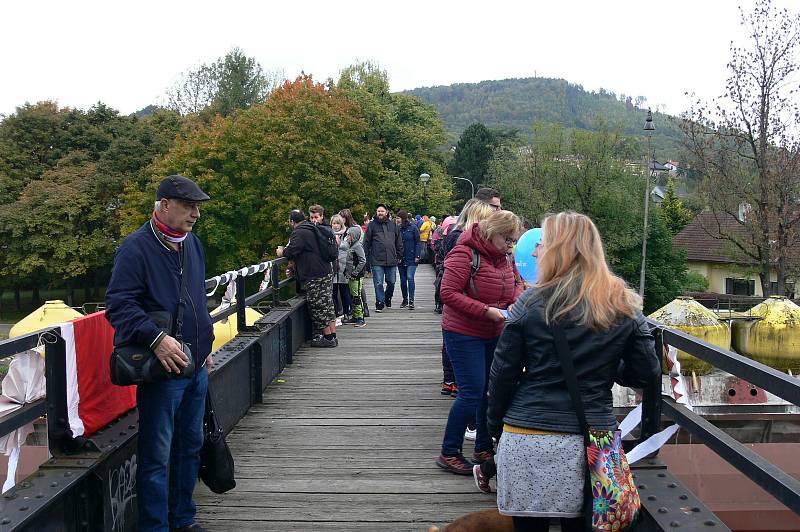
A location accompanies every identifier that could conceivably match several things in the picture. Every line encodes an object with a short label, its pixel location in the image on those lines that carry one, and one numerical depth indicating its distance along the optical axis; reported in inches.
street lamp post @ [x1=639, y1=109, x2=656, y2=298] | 1577.3
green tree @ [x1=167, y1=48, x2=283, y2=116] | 2672.2
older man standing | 147.3
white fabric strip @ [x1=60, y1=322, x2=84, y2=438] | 150.0
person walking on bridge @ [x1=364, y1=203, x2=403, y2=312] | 545.0
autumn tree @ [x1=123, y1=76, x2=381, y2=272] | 1593.3
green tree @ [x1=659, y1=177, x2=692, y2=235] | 2921.0
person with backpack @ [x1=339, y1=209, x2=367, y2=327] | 485.1
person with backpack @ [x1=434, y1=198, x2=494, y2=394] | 235.0
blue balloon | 256.5
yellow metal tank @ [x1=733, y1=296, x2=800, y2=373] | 396.5
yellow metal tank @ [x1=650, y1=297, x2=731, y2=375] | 389.1
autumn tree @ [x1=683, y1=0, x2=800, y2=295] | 1154.0
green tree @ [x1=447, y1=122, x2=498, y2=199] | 3452.3
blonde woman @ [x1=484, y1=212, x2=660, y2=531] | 118.0
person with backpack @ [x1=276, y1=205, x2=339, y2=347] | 396.2
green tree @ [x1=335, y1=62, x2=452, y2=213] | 2225.6
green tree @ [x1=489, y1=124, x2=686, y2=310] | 2212.1
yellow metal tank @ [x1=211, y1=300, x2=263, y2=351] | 421.1
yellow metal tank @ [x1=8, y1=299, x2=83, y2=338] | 459.2
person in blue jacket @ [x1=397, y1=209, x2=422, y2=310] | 618.2
